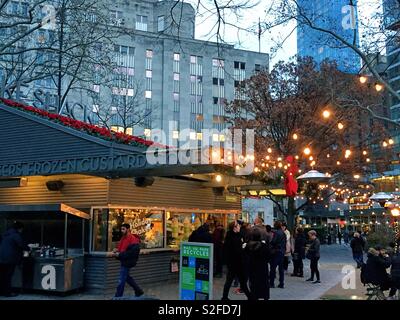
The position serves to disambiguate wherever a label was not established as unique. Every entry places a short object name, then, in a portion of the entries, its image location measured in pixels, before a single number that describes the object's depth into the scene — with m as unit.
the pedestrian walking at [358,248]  19.72
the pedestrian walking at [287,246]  15.36
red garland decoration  12.82
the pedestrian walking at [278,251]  13.33
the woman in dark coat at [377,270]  10.11
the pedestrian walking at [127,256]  10.56
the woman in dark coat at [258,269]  10.05
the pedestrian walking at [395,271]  9.67
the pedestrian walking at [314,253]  14.26
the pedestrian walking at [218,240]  14.53
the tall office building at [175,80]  51.72
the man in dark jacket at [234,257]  10.38
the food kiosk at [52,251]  11.45
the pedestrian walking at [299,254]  16.00
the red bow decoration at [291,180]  11.59
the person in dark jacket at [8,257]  11.21
